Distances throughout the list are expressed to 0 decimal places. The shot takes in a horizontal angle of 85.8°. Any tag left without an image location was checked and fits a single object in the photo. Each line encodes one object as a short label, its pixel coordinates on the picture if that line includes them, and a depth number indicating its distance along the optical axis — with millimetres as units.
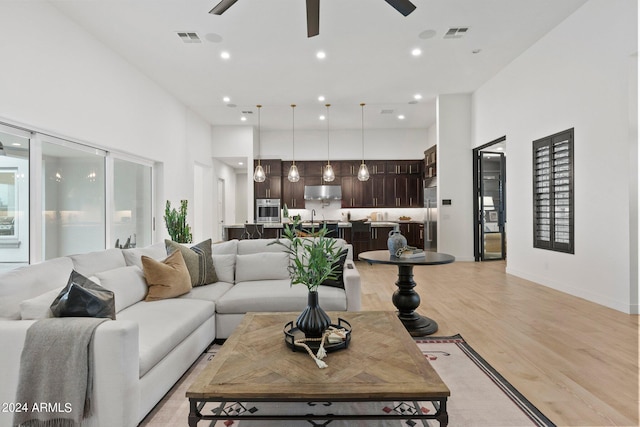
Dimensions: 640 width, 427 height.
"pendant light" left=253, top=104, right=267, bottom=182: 7359
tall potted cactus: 5766
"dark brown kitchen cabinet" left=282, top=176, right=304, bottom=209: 10008
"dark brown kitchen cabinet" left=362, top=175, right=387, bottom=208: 9953
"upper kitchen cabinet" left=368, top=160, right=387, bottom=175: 9922
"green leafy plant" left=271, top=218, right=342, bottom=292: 1884
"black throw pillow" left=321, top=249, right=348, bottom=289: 3242
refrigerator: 8086
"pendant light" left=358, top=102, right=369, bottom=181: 7657
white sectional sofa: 1640
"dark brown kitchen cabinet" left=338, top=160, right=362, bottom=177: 9953
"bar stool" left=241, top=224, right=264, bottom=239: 7395
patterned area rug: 1863
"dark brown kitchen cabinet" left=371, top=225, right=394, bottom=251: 7906
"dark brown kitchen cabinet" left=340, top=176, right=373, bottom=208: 9977
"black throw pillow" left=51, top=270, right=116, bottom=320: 1770
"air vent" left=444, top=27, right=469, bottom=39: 4629
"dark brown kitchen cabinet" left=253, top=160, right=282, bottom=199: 9812
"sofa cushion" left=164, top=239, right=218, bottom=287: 3271
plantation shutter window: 4591
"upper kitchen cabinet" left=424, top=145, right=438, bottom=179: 8532
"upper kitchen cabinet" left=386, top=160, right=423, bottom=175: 9883
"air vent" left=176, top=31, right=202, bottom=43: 4695
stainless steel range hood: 9875
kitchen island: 7492
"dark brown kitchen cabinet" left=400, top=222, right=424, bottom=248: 9289
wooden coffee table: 1412
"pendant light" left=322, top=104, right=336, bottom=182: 7672
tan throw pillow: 2855
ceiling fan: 2625
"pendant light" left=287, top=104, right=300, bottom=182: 7629
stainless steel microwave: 9663
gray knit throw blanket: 1601
